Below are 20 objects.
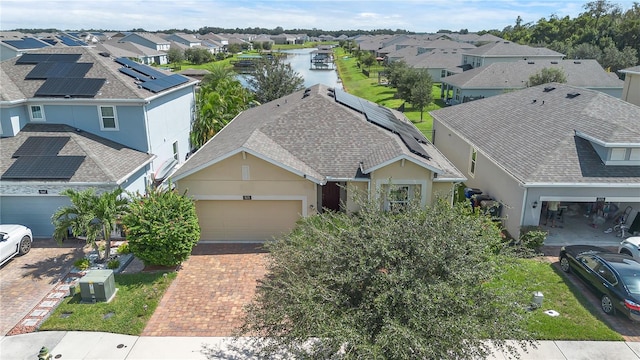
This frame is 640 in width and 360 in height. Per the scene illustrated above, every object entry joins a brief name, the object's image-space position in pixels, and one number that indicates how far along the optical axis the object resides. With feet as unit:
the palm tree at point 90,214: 47.52
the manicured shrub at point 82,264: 49.83
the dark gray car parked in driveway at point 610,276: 39.63
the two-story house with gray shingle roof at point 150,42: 310.24
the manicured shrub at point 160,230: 47.14
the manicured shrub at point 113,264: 49.96
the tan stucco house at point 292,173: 55.11
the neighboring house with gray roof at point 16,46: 113.39
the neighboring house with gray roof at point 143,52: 258.16
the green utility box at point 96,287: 42.88
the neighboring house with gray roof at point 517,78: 141.38
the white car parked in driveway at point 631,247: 49.28
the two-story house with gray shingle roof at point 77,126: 56.24
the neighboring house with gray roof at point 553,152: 54.70
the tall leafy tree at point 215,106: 88.94
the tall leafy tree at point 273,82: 120.78
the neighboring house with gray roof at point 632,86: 96.34
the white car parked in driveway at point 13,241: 50.06
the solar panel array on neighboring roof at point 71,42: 120.50
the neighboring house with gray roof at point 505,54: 182.70
